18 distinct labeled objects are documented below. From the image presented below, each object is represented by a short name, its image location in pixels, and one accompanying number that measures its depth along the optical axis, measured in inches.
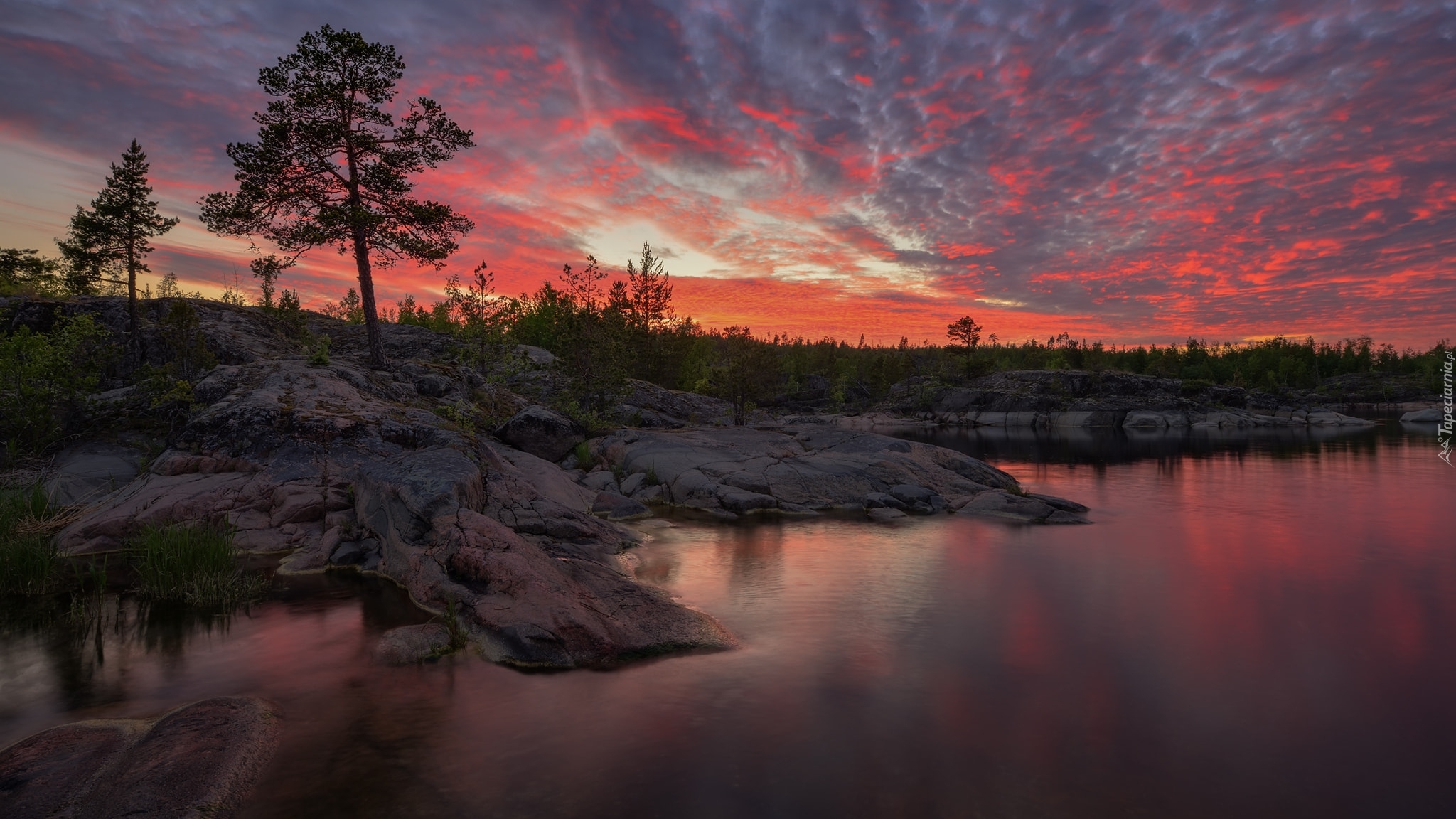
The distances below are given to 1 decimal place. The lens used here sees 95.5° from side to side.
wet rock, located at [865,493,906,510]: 1020.5
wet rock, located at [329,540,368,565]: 650.2
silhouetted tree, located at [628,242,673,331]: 2783.0
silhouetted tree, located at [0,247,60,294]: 1963.6
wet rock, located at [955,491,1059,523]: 999.3
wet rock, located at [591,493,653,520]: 927.7
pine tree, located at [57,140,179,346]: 1152.2
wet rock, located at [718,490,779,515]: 1008.9
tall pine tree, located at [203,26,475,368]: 996.6
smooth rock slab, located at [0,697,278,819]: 264.4
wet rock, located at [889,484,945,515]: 1035.9
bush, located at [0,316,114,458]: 856.3
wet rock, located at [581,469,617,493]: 1081.4
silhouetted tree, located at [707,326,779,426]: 2105.1
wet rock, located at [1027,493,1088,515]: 1041.5
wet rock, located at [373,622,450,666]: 442.0
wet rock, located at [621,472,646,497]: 1079.0
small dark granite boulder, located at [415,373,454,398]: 1171.9
